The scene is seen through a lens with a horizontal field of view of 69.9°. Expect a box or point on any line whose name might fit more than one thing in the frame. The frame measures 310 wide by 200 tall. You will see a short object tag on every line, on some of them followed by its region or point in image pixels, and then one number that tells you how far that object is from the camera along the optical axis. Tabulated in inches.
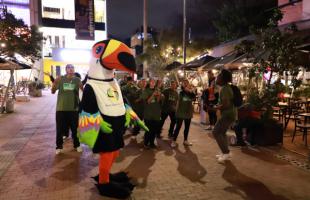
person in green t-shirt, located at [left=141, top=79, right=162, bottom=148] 205.7
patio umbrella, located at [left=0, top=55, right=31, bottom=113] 358.0
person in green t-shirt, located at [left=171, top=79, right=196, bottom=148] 211.6
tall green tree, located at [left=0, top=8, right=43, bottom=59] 449.8
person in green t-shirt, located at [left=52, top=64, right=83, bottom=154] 189.5
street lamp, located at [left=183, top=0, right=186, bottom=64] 527.2
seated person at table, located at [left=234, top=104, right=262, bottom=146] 213.2
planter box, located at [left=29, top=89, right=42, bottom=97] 696.2
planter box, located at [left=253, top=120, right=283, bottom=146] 209.9
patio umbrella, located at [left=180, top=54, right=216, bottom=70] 409.0
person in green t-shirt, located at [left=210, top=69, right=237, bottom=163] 174.2
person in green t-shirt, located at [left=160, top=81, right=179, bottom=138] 229.9
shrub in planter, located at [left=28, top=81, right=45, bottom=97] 697.1
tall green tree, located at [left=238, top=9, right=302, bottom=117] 214.9
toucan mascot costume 124.0
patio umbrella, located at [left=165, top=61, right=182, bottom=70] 531.8
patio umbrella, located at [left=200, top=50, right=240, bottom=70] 339.3
